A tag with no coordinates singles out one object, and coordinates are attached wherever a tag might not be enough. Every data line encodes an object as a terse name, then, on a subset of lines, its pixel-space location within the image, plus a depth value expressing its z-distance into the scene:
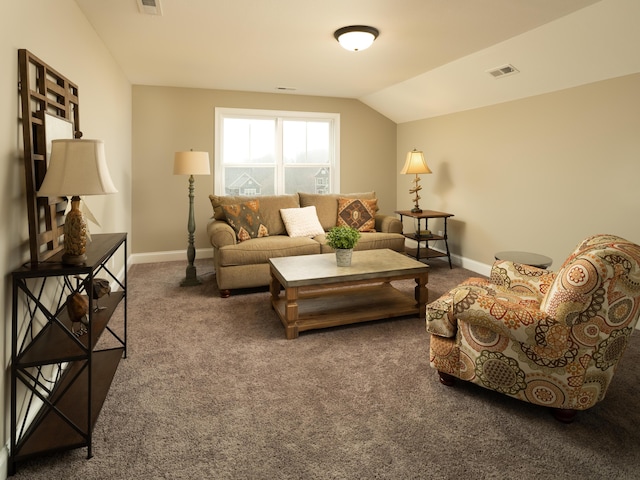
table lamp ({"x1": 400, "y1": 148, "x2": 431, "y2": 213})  5.07
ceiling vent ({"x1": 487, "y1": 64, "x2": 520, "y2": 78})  3.74
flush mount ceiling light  3.16
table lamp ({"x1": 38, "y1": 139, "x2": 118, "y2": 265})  1.75
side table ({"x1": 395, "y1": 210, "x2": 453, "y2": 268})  4.97
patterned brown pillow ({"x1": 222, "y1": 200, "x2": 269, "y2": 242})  4.42
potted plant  3.40
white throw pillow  4.71
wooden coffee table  3.10
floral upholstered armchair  1.80
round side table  3.26
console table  1.67
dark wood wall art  1.77
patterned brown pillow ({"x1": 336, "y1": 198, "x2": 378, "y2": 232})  5.07
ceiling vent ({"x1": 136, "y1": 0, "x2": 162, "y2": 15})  2.72
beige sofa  4.02
